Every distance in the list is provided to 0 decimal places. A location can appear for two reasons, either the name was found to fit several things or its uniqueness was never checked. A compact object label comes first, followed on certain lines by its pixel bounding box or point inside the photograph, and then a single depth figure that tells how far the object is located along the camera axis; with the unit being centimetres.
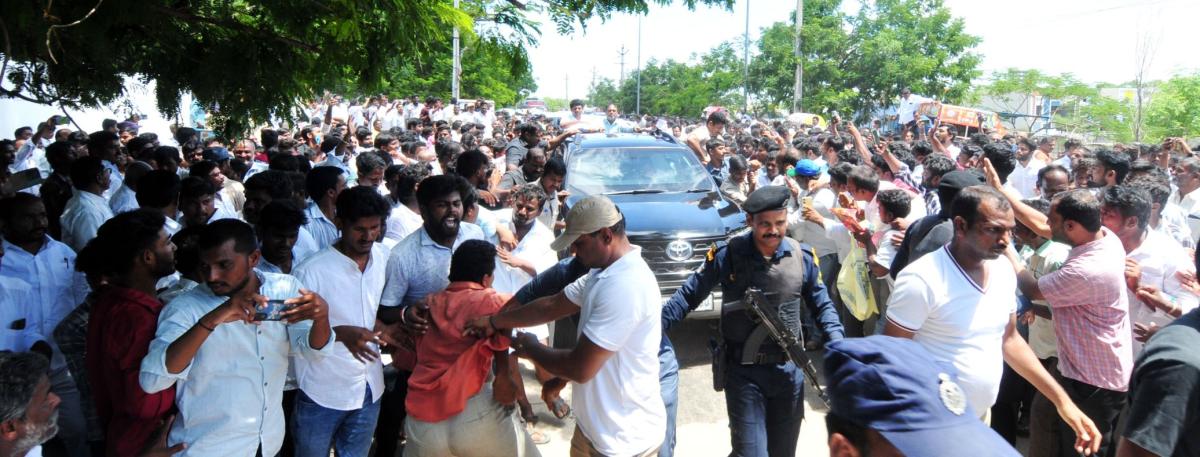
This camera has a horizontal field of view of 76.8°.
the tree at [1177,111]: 2617
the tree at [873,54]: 2836
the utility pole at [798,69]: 2588
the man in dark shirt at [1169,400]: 209
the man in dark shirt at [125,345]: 278
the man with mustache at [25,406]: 213
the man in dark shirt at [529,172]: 743
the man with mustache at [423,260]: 378
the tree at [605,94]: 6872
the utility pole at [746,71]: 3052
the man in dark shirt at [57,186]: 624
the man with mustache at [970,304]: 314
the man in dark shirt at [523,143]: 959
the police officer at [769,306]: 365
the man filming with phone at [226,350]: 266
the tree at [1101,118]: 2894
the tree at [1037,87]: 2997
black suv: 696
